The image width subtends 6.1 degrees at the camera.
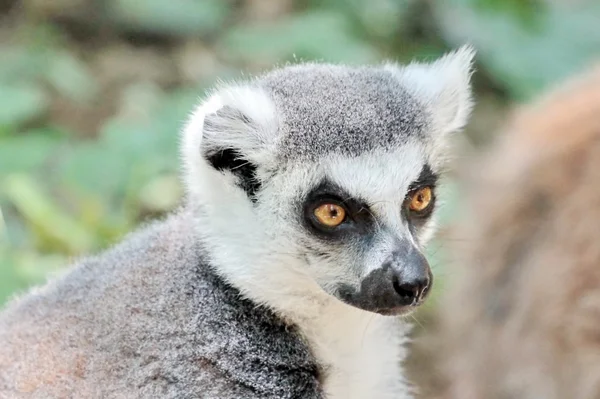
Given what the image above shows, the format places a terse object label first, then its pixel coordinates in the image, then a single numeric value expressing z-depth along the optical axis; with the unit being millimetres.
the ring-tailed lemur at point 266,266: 1947
